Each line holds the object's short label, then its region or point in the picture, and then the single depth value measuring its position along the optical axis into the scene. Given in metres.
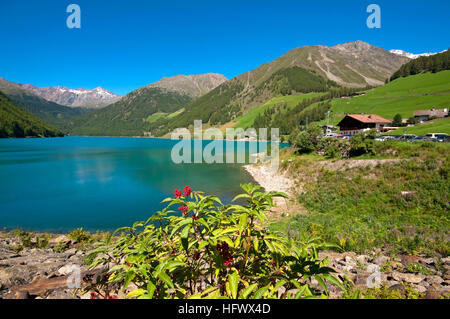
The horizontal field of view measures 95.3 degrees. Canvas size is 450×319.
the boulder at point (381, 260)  8.00
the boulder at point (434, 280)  6.17
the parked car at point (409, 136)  37.50
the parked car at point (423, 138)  32.14
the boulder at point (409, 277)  6.32
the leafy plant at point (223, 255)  2.40
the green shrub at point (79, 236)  14.43
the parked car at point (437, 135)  34.62
